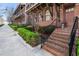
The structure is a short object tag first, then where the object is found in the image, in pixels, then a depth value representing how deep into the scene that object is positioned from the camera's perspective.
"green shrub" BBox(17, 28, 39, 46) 1.86
